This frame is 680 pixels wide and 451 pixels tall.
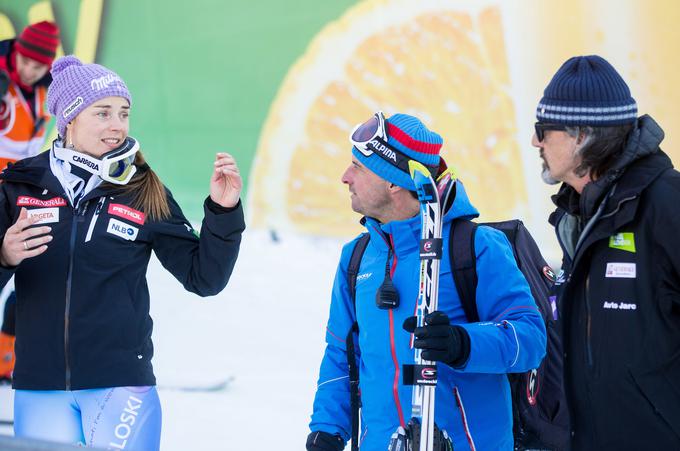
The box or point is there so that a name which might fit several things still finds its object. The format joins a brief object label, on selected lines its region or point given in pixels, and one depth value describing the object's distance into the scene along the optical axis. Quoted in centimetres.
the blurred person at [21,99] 1098
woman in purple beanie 521
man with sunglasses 387
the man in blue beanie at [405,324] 455
